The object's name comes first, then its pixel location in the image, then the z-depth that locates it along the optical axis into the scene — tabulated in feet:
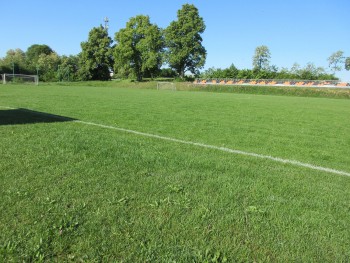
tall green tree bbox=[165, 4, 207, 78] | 241.55
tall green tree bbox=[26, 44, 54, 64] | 379.14
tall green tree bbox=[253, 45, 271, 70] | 306.70
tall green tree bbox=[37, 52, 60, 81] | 292.14
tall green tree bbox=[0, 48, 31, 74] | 241.96
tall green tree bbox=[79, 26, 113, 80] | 251.60
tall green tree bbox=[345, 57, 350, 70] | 296.32
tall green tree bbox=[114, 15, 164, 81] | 240.12
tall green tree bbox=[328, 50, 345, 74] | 297.65
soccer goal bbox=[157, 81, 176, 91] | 192.03
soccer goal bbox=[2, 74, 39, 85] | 162.30
